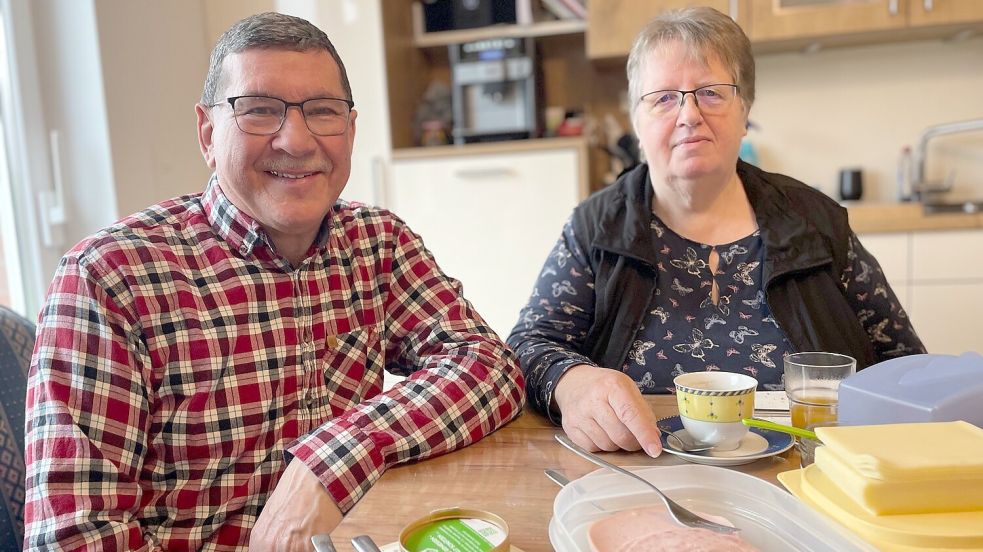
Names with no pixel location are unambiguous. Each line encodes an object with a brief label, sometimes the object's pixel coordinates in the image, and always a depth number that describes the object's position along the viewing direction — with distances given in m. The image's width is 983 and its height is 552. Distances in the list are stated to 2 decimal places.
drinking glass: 0.93
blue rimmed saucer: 0.89
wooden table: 0.78
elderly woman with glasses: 1.37
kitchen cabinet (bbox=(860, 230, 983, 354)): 2.52
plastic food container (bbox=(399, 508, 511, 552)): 0.67
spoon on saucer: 0.92
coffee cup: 0.89
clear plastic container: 0.68
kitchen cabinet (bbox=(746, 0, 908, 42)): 2.63
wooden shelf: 2.89
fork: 0.70
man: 0.90
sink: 2.56
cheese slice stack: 0.66
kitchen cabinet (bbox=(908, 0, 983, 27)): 2.56
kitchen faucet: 2.85
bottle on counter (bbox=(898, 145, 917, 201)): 2.98
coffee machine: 2.89
